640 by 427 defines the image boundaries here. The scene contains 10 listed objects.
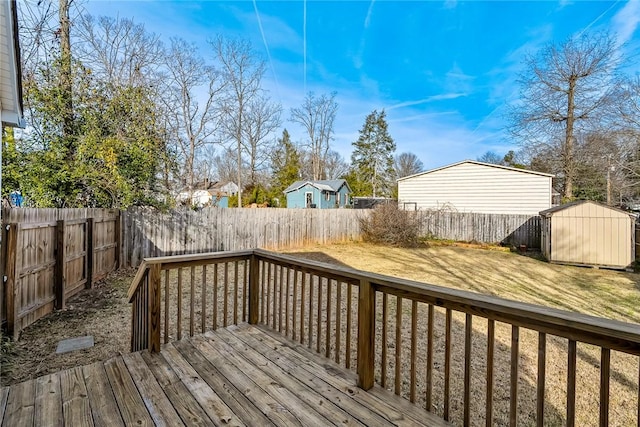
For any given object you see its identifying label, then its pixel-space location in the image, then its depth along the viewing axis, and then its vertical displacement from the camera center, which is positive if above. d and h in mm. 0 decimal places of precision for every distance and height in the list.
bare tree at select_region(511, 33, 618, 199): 13617 +5861
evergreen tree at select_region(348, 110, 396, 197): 27784 +4954
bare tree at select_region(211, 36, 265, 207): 14820 +7004
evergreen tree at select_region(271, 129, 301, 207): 26098 +4136
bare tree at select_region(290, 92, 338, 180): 22734 +7160
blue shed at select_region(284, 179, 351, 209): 23406 +1437
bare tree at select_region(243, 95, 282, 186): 18484 +5424
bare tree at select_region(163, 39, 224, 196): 12062 +4751
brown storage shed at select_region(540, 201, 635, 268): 8047 -591
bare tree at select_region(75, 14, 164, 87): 8797 +4951
